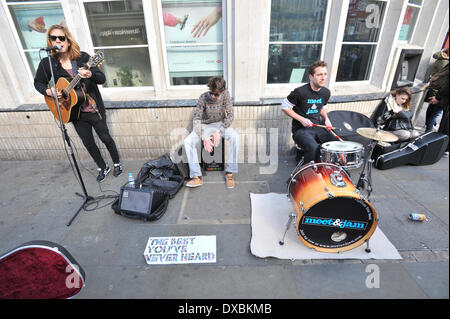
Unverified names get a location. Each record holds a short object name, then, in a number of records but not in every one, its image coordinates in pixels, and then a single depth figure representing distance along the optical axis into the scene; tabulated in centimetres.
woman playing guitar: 306
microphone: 269
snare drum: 258
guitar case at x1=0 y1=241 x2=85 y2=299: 160
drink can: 293
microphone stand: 307
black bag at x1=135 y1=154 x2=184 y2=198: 364
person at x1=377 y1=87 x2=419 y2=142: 415
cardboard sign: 251
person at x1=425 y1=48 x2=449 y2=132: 504
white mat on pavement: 253
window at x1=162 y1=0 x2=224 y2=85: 424
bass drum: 223
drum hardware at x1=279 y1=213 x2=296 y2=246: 248
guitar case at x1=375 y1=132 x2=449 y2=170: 411
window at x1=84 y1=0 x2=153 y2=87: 417
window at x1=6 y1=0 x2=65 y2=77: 422
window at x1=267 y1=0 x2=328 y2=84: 429
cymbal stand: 281
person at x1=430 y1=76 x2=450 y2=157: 444
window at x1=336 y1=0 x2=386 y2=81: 455
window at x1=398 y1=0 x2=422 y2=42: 537
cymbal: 260
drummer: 344
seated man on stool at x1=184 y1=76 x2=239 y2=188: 378
